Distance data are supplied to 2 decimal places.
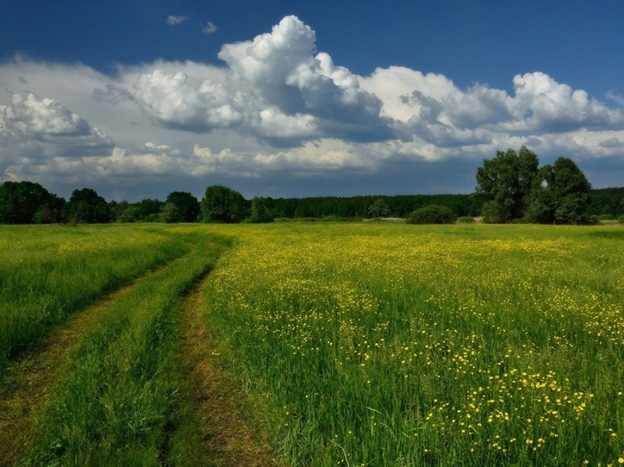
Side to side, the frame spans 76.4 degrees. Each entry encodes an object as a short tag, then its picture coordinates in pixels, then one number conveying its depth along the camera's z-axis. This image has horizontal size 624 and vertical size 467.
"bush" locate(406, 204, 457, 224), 92.00
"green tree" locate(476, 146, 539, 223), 87.31
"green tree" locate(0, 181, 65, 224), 86.38
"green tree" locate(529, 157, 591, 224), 74.12
